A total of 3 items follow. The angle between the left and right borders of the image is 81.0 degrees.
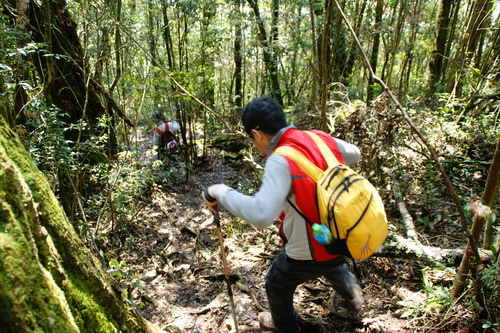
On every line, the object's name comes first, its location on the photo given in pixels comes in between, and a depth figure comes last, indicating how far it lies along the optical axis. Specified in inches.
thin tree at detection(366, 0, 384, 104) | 370.4
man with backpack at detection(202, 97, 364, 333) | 69.1
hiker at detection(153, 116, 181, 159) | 318.7
